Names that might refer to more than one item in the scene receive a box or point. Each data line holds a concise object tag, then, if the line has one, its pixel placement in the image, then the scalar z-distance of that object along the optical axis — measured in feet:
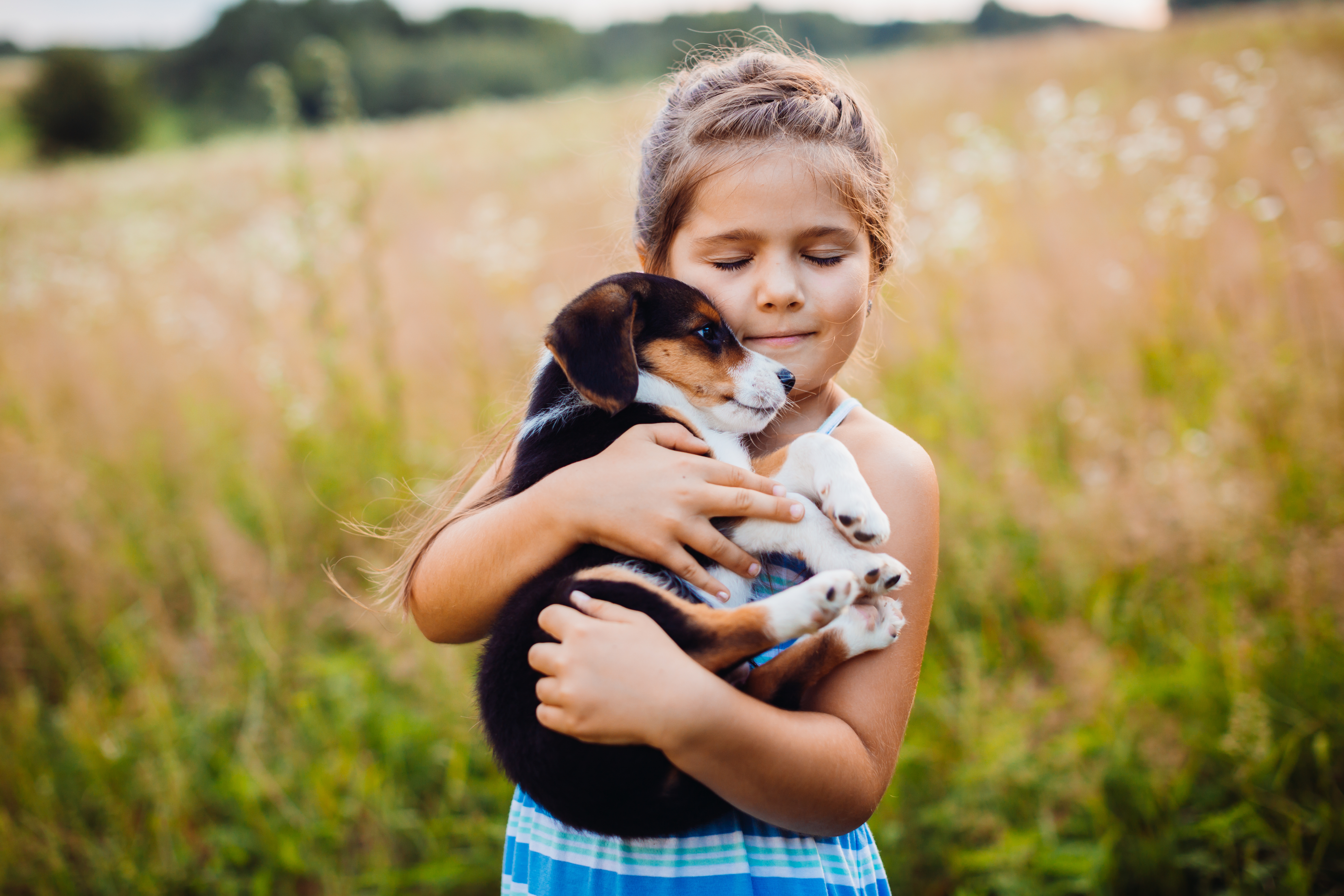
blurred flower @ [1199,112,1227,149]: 15.66
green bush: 113.19
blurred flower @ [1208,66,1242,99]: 14.96
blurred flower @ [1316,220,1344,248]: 13.61
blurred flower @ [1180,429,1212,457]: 11.28
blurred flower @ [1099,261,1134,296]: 15.81
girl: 4.48
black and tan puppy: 4.85
